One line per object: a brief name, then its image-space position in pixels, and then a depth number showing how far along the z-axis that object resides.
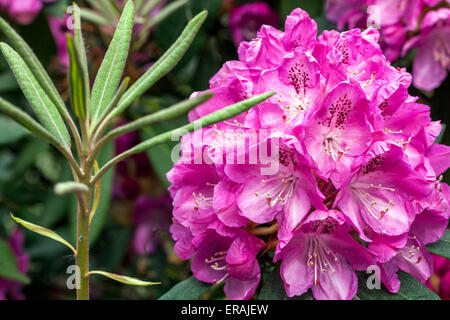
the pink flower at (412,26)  0.51
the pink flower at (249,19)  0.58
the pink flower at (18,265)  0.57
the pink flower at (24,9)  0.62
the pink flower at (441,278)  0.44
